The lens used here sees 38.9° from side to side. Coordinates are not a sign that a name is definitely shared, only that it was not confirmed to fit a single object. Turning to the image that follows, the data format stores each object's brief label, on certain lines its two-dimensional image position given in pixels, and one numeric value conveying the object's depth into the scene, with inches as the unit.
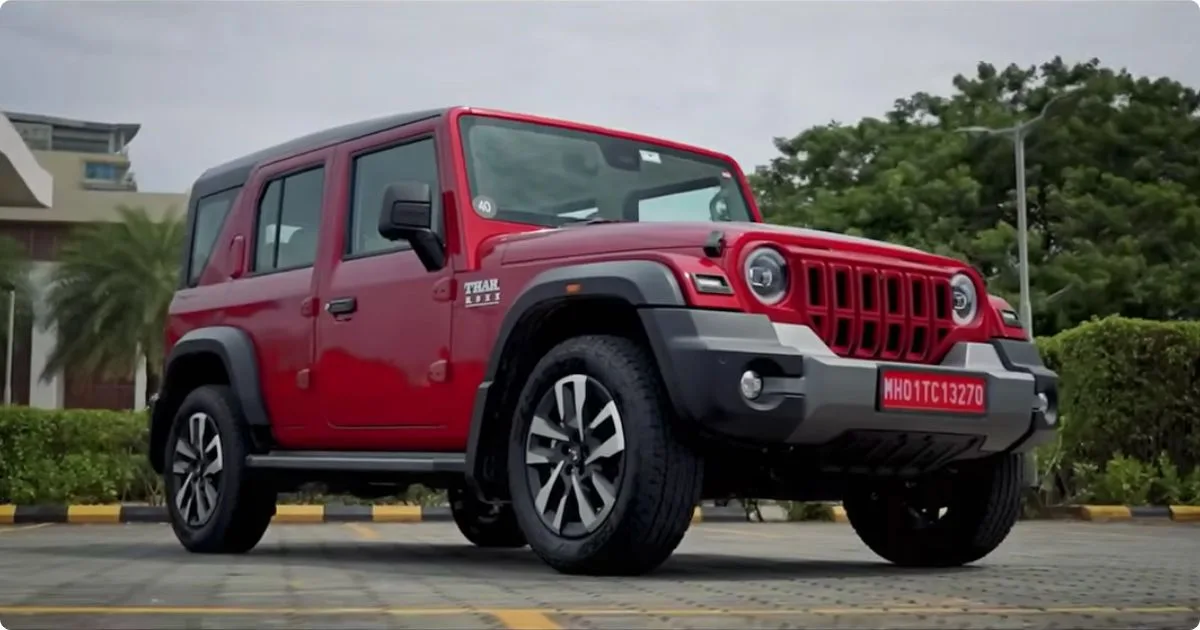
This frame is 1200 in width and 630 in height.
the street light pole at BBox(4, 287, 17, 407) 1649.9
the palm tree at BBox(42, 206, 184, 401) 1545.3
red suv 238.1
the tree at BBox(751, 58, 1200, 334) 1293.1
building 1497.3
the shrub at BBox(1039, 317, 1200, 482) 661.3
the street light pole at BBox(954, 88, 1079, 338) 1173.1
